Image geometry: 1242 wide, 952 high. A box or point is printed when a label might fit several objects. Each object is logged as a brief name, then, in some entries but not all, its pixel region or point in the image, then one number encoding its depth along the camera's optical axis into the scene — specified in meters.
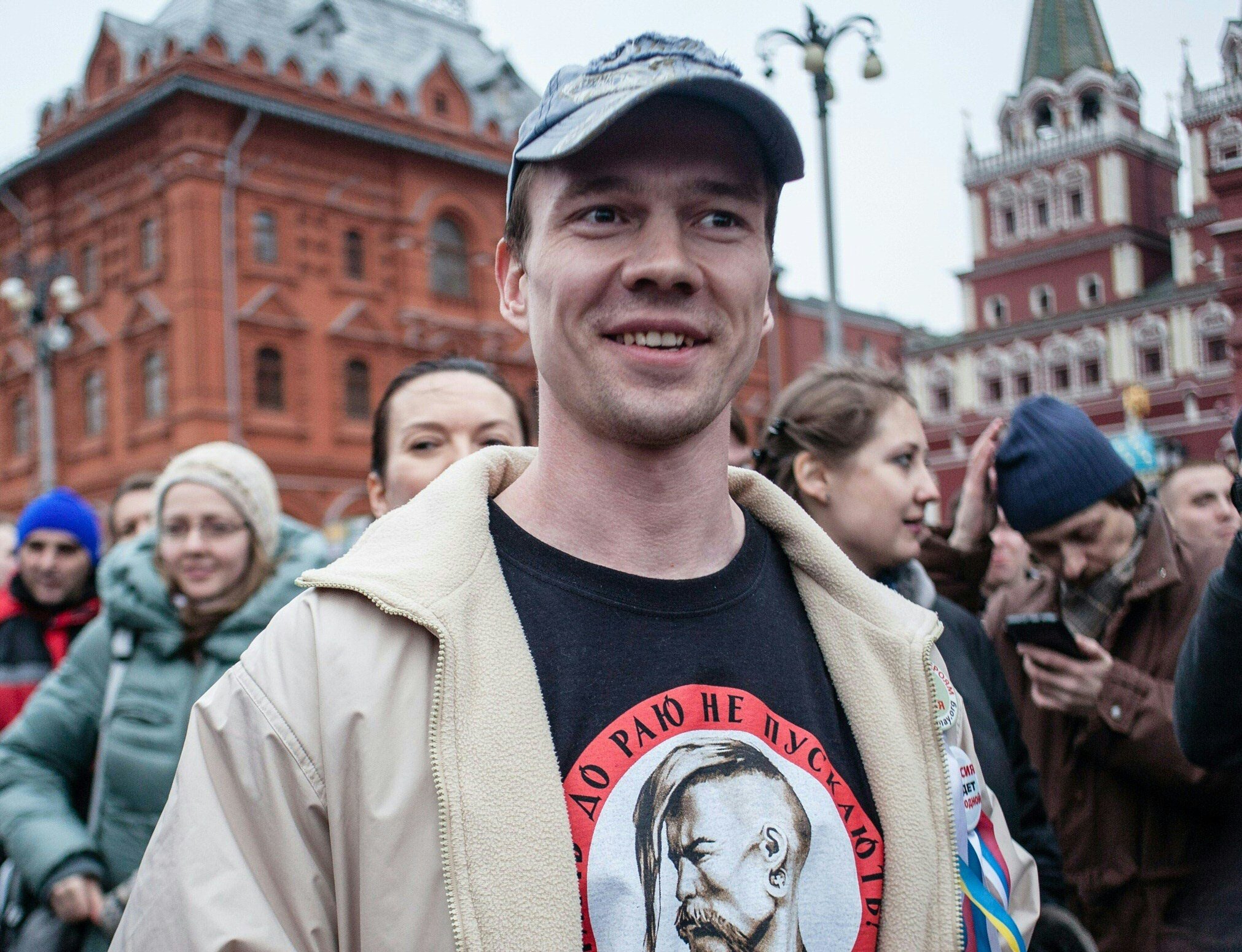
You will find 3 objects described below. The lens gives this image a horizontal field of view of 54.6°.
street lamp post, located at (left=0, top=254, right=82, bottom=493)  17.20
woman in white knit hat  3.30
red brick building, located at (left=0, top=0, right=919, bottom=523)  25.02
